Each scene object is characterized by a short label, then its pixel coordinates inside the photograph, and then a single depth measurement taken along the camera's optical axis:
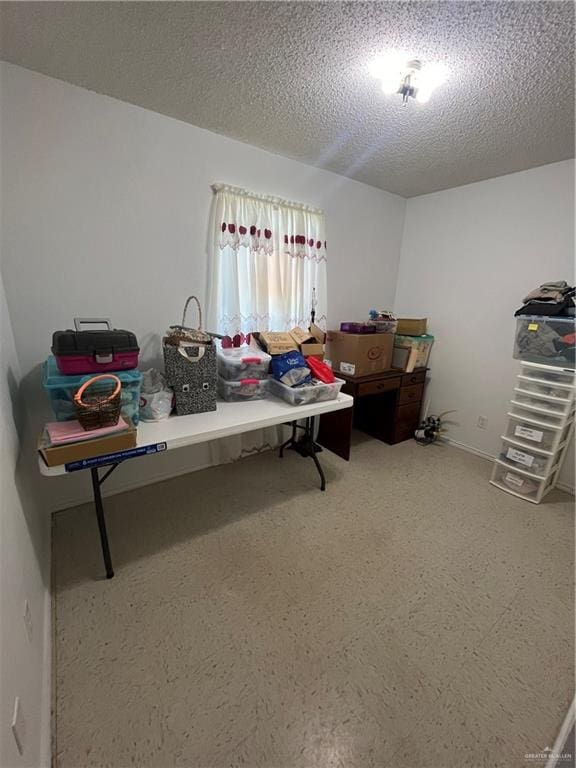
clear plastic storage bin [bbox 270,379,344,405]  2.11
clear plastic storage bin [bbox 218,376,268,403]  2.15
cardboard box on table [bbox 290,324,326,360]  2.47
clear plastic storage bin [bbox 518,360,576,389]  2.14
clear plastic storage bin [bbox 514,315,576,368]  2.13
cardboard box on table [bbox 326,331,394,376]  2.83
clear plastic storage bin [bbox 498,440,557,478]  2.29
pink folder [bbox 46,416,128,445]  1.32
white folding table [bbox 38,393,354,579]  1.42
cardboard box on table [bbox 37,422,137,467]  1.28
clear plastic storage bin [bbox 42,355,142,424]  1.48
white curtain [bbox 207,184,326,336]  2.33
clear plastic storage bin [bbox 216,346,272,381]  2.17
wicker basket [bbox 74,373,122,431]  1.37
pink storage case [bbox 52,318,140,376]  1.49
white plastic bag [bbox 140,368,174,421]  1.79
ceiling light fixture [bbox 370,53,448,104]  1.46
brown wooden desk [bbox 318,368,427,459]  2.84
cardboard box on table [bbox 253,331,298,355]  2.33
